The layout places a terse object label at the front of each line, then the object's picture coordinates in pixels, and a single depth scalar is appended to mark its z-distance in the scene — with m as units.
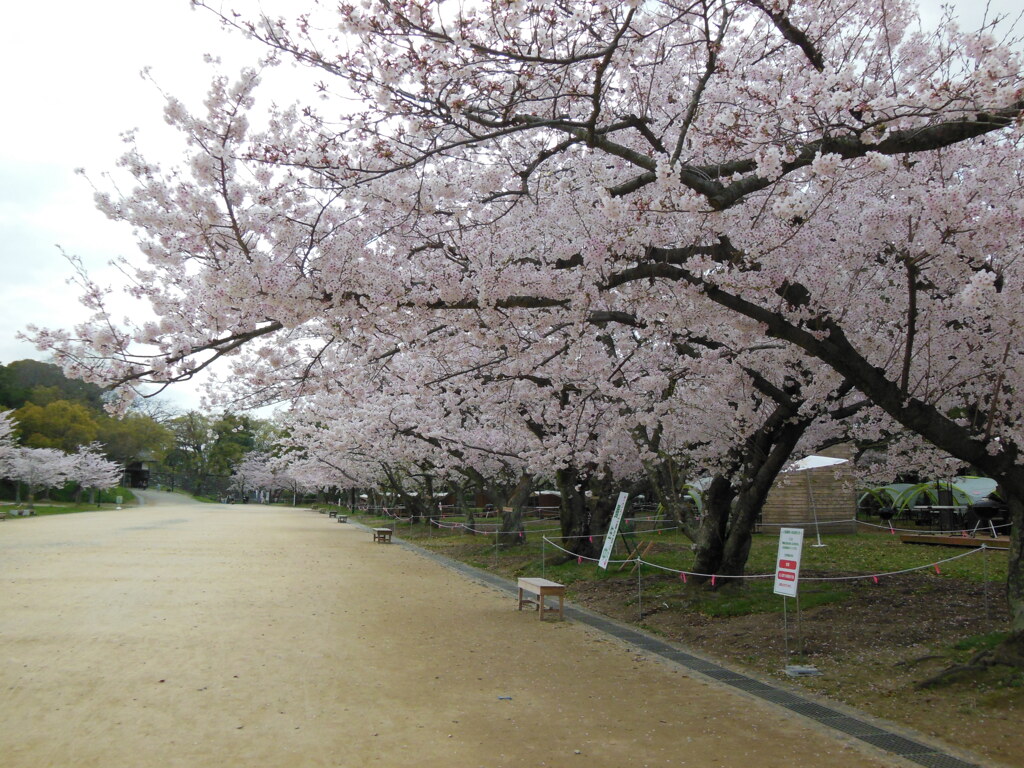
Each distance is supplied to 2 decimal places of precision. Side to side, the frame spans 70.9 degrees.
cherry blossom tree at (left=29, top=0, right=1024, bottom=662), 4.73
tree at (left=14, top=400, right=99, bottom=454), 43.91
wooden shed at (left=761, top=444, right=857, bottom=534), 20.61
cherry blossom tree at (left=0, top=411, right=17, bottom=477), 34.71
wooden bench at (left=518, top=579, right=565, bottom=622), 9.41
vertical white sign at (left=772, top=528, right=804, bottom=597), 6.64
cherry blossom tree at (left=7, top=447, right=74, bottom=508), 39.27
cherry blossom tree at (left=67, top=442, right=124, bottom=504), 44.28
